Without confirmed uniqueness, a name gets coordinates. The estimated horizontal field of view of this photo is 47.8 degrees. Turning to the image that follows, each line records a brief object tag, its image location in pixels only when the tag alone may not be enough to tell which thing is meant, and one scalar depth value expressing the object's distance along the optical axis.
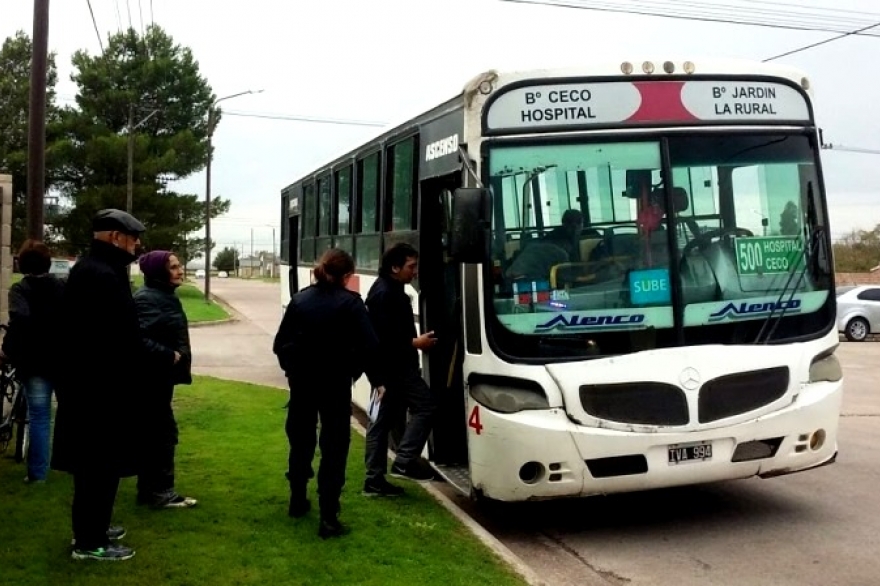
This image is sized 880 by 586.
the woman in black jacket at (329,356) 5.86
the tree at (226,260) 155.88
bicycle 7.91
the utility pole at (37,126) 11.03
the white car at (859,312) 25.44
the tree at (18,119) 44.59
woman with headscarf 6.17
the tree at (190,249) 46.41
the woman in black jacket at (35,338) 6.88
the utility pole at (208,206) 42.62
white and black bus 6.11
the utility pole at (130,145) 33.88
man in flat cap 5.17
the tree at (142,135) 43.62
